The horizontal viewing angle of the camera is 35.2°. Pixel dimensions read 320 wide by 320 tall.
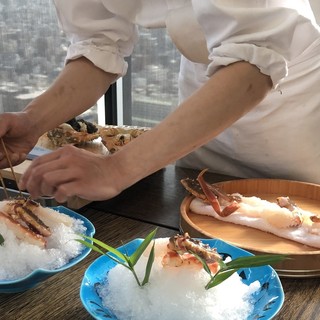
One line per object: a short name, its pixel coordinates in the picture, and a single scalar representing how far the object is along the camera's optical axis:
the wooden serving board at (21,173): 1.16
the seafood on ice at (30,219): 0.91
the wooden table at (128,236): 0.82
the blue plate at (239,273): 0.73
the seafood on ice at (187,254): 0.79
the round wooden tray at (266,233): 0.93
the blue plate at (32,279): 0.79
